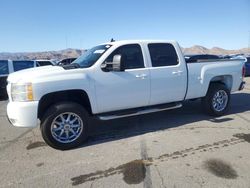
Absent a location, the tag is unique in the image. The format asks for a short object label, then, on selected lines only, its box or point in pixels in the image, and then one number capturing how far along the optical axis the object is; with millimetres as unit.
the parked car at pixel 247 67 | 14633
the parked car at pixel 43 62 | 10496
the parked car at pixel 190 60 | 4823
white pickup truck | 3426
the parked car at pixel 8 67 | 8087
